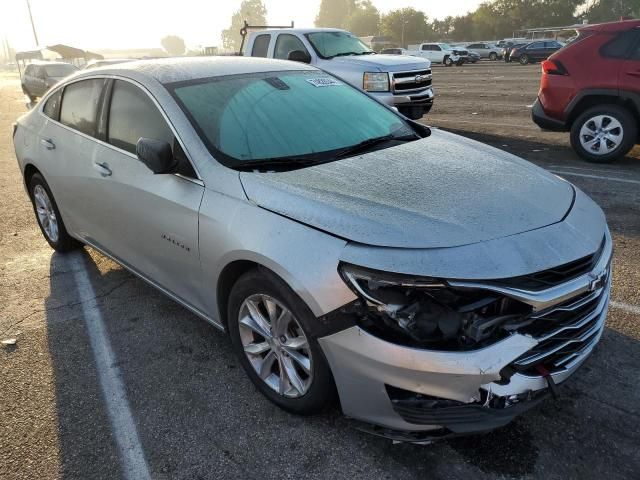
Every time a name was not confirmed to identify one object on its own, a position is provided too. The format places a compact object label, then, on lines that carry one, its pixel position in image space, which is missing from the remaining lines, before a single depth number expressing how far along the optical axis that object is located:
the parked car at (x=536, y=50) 35.66
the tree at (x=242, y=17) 160.25
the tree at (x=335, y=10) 156.00
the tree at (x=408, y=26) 89.62
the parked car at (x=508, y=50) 38.47
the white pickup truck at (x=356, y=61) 9.10
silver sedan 2.11
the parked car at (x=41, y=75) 21.48
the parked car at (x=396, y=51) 38.53
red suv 6.97
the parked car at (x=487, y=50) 44.72
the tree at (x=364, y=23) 115.56
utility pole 61.62
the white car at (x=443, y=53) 40.59
